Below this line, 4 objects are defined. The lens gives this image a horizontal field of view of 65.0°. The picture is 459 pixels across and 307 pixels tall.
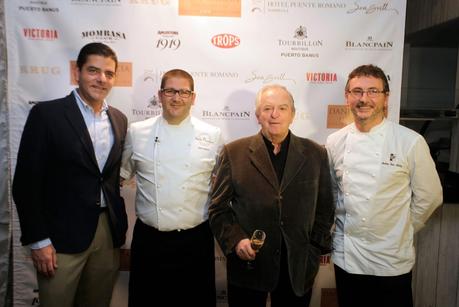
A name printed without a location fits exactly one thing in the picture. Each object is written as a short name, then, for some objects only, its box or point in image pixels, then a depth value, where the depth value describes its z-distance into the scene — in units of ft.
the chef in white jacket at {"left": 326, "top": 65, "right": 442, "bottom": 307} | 5.77
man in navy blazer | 5.62
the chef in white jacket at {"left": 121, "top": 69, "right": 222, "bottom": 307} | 6.26
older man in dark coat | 5.65
